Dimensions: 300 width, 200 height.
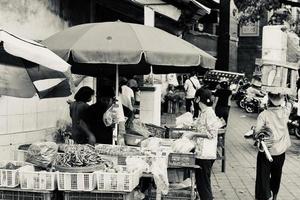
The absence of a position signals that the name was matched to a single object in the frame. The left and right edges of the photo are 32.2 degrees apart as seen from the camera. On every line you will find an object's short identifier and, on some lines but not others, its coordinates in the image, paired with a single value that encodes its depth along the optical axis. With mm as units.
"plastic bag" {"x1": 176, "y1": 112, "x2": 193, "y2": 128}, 8930
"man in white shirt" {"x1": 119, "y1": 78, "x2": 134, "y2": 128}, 8663
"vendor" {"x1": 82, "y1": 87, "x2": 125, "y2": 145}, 7589
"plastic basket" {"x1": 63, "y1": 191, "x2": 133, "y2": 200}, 5184
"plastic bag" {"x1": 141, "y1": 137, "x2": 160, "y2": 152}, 6943
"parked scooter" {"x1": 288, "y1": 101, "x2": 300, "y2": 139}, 16891
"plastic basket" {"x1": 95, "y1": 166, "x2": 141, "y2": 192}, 5148
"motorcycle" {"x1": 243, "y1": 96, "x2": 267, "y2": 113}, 24969
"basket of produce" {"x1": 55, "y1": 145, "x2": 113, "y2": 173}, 5234
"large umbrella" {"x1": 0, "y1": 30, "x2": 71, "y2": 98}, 4855
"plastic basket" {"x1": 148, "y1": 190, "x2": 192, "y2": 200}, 6875
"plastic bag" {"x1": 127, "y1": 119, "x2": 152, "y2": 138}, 7879
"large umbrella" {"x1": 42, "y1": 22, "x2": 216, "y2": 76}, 6480
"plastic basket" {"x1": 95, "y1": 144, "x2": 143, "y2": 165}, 6195
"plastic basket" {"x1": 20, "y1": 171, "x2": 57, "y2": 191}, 5121
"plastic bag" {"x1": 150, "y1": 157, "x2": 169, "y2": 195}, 5871
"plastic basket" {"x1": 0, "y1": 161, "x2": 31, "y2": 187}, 5145
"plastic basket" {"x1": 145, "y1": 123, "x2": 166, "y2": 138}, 8672
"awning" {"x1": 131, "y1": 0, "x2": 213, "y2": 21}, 12216
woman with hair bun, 7332
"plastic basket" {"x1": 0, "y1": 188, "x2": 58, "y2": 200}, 5133
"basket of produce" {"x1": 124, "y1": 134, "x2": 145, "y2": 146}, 7529
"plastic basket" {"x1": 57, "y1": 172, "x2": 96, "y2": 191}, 5121
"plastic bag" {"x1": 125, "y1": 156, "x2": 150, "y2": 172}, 5641
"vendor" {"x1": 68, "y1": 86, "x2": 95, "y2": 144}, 7928
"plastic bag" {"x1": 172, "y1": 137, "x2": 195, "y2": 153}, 6648
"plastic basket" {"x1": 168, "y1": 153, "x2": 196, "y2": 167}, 6471
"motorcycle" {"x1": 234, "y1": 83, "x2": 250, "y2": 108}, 27828
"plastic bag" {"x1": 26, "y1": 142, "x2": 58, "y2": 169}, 5457
